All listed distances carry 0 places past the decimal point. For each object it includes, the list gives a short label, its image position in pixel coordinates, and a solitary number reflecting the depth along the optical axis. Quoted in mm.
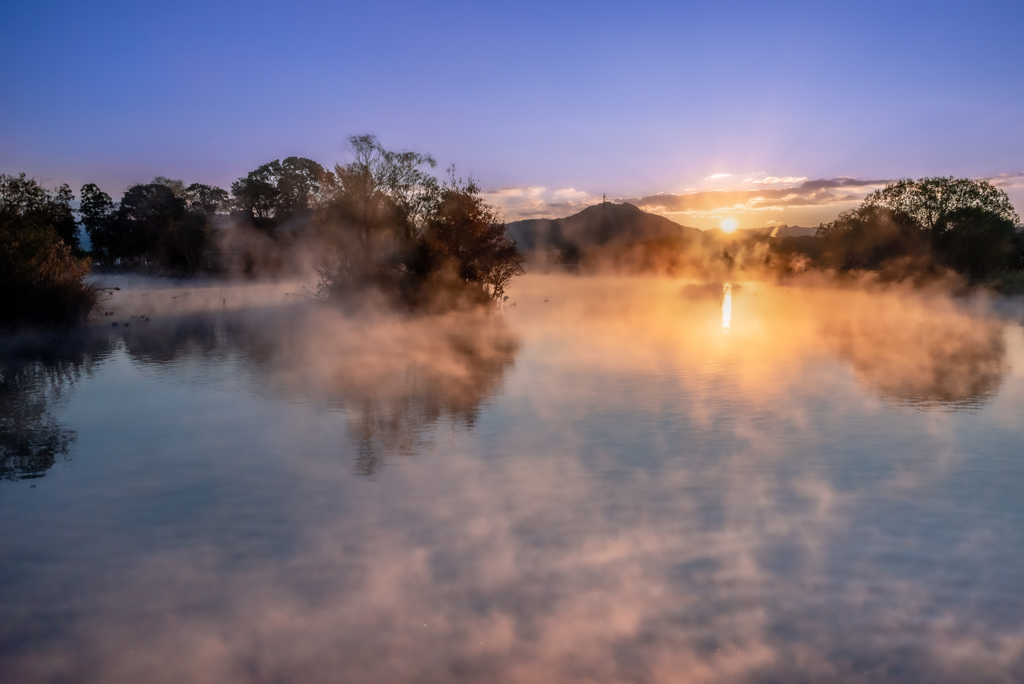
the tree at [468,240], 38219
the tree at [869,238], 59438
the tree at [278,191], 82438
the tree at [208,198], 85600
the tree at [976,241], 53031
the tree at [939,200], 55219
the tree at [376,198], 39812
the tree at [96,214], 81125
